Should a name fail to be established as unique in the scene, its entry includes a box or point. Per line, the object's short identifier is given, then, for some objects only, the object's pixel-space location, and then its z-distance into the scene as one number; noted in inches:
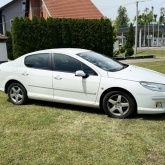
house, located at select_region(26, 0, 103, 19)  1054.4
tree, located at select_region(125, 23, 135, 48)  1284.9
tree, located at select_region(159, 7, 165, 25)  3307.1
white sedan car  202.5
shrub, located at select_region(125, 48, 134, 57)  1054.4
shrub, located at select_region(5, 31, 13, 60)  956.5
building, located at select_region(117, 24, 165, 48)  2114.2
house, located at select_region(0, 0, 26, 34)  1664.6
